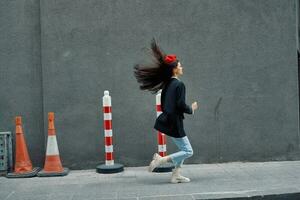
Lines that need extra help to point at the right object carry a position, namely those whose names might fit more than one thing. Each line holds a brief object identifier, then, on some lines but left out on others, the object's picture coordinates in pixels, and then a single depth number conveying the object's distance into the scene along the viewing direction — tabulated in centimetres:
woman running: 668
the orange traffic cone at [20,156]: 780
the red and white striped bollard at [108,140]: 770
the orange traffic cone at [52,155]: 777
